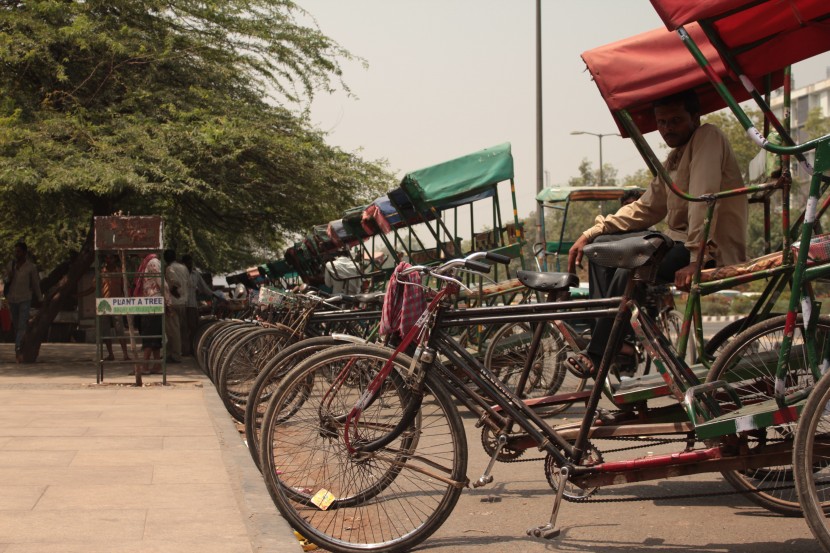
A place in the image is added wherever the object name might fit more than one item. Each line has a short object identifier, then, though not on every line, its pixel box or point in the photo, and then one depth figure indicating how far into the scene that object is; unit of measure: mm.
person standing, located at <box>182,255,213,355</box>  19022
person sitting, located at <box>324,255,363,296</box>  16641
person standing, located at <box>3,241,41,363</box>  16953
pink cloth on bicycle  4934
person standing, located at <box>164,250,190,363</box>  17297
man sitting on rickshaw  5531
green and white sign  12242
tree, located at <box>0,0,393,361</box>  14609
